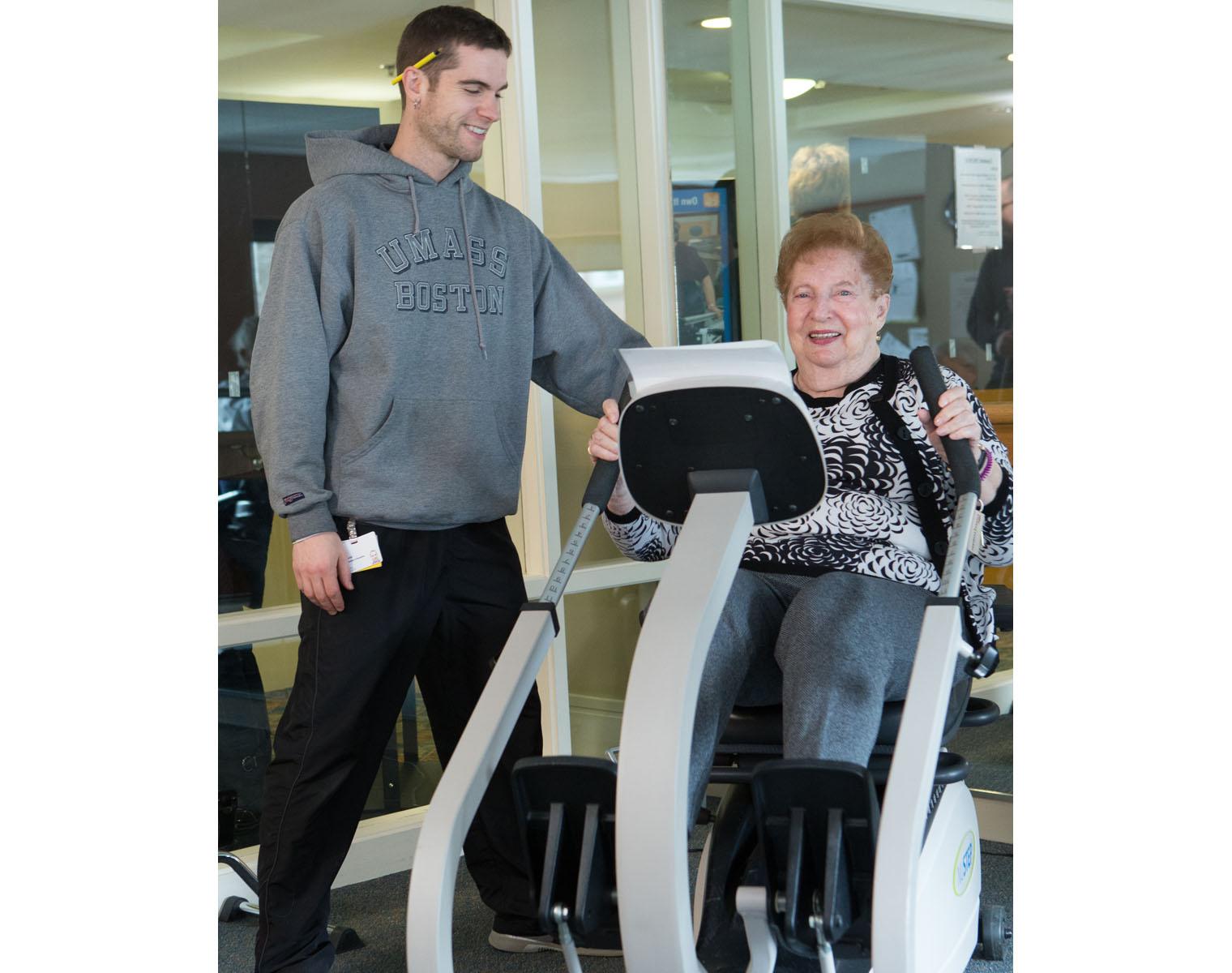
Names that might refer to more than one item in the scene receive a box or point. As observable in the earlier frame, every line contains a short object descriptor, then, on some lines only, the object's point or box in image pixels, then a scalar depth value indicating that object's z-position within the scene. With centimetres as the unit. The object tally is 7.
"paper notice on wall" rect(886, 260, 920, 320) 432
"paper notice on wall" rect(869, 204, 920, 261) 425
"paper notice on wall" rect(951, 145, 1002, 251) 441
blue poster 381
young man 234
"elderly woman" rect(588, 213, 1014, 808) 201
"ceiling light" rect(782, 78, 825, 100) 402
